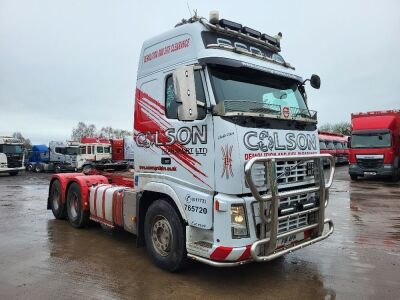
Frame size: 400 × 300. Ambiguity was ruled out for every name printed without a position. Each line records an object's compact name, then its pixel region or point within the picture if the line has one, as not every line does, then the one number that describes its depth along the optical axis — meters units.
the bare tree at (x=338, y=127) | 83.34
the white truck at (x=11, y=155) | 29.44
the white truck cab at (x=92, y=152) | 31.64
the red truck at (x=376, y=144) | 19.91
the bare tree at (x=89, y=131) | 85.19
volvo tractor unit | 4.50
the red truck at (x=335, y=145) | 34.31
